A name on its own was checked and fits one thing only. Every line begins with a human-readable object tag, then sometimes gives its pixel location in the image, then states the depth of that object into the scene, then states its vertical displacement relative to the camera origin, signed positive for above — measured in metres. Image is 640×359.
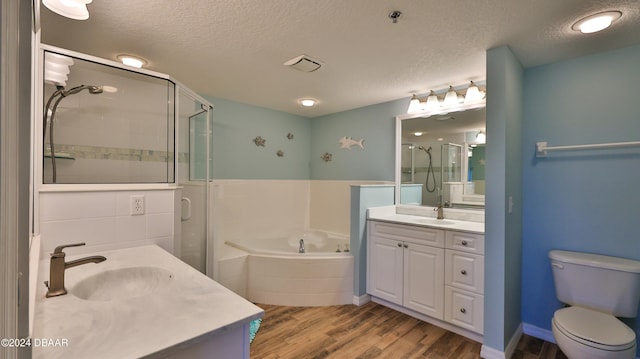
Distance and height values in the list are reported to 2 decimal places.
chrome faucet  2.92 -0.34
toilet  1.60 -0.83
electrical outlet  1.73 -0.17
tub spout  3.55 -0.87
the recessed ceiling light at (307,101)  3.39 +0.92
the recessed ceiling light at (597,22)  1.62 +0.93
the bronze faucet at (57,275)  1.07 -0.37
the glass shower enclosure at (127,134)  1.79 +0.34
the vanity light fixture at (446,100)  2.62 +0.78
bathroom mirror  2.74 +0.22
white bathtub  2.85 -1.01
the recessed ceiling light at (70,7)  1.43 +0.86
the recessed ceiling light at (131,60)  2.29 +0.95
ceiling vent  2.26 +0.94
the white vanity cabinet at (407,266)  2.45 -0.80
